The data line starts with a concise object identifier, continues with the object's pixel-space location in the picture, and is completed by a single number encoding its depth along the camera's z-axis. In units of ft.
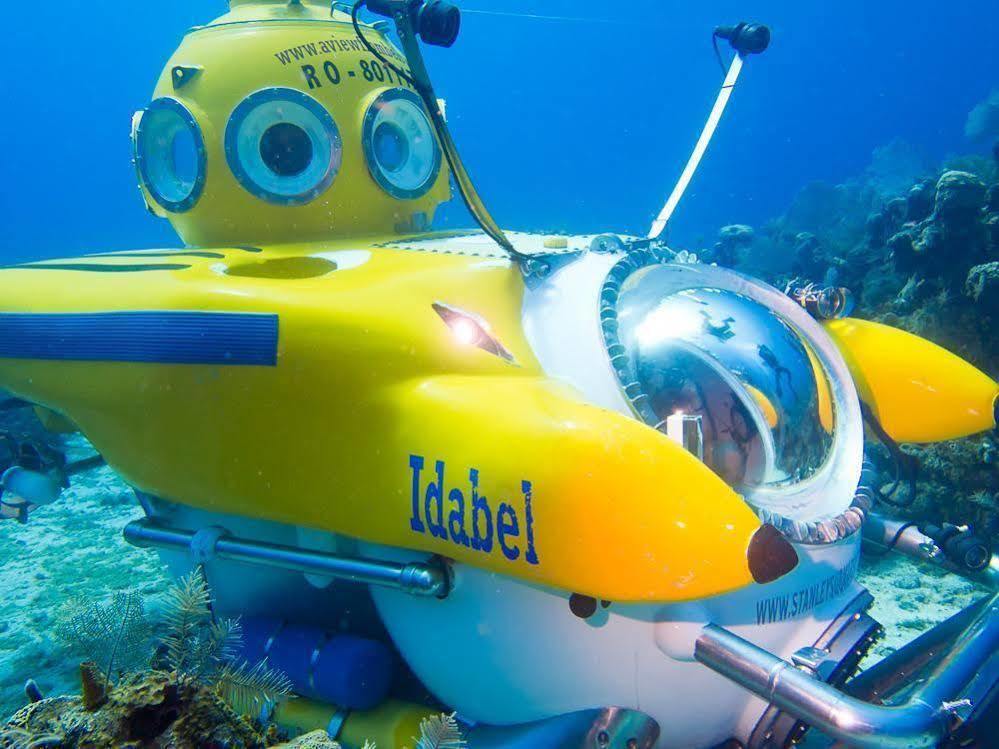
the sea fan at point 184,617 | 6.06
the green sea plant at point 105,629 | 7.05
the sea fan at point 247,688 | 6.31
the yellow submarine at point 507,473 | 5.34
